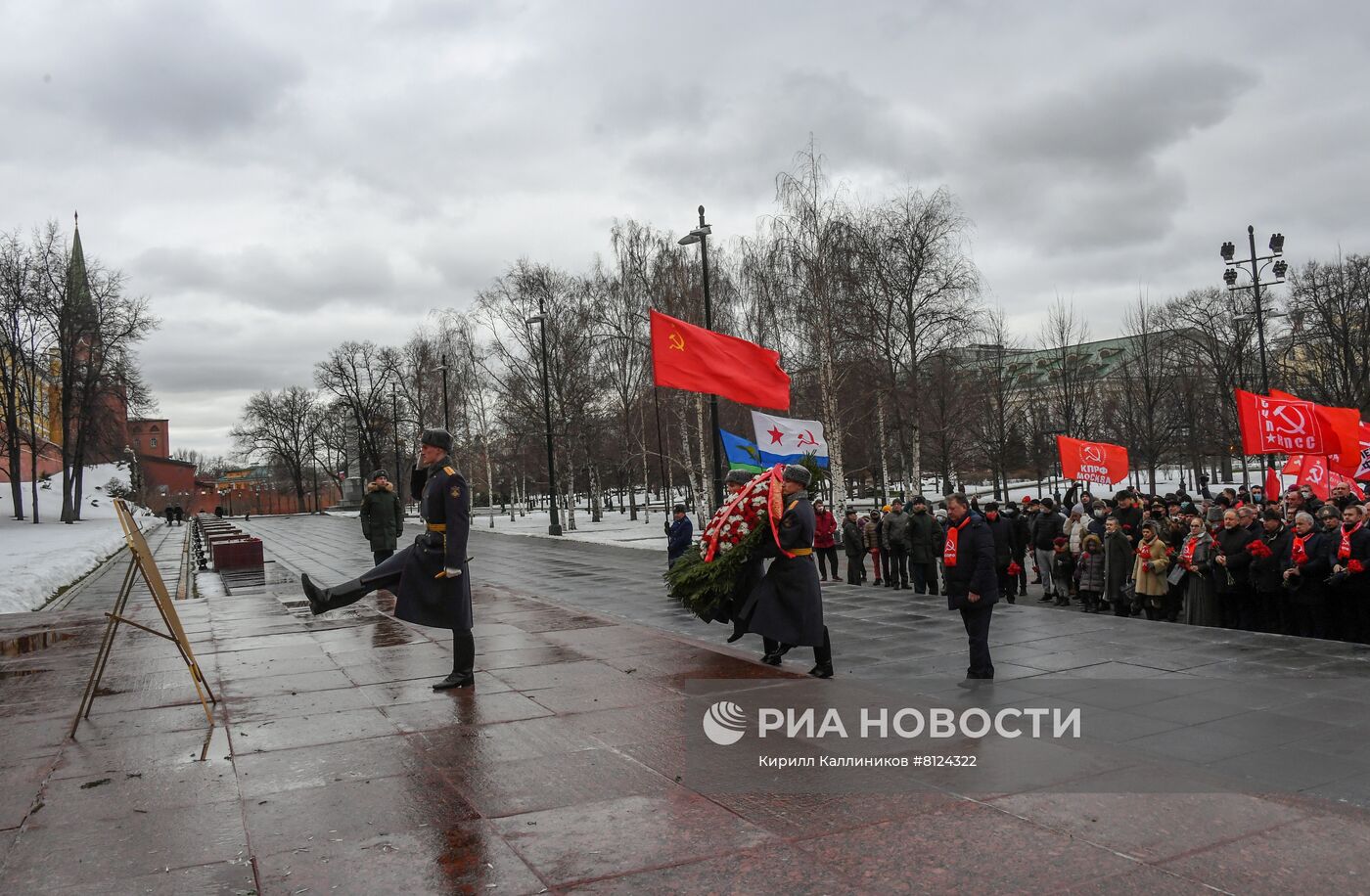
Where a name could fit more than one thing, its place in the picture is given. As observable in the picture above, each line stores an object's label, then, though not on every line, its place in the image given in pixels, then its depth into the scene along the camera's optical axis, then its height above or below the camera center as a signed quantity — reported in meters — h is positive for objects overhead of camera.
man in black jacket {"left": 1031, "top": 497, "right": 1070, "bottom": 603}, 14.55 -0.80
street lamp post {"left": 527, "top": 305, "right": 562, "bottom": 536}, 35.31 +1.16
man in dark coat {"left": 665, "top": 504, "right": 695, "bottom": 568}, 14.47 -0.47
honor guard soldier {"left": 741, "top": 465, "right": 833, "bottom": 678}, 7.52 -0.74
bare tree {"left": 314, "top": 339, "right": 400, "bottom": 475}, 71.69 +9.54
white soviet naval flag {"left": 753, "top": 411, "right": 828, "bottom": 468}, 14.86 +0.87
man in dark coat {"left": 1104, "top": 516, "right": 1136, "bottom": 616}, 12.30 -1.08
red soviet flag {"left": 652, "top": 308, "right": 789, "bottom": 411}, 13.47 +1.88
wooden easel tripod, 5.95 -0.50
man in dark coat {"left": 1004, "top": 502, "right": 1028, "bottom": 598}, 15.76 -0.85
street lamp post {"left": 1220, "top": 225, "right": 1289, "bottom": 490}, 23.18 +5.07
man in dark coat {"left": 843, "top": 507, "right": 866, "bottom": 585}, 16.52 -0.90
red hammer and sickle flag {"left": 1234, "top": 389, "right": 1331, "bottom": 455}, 16.66 +0.75
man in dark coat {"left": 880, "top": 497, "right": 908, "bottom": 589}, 15.81 -0.82
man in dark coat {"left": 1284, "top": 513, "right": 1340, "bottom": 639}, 9.62 -1.00
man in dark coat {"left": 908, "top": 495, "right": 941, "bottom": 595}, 14.74 -0.84
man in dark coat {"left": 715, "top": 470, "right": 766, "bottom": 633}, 8.31 -0.71
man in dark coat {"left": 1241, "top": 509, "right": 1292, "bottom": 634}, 10.12 -1.11
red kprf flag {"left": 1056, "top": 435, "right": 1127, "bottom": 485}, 19.00 +0.39
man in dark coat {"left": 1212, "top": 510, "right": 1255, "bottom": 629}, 10.48 -0.99
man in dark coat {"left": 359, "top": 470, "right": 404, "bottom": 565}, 13.98 +0.03
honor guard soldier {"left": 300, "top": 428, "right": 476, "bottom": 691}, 6.94 -0.43
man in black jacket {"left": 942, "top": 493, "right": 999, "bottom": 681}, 7.74 -0.72
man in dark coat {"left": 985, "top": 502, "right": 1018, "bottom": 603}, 13.36 -0.85
